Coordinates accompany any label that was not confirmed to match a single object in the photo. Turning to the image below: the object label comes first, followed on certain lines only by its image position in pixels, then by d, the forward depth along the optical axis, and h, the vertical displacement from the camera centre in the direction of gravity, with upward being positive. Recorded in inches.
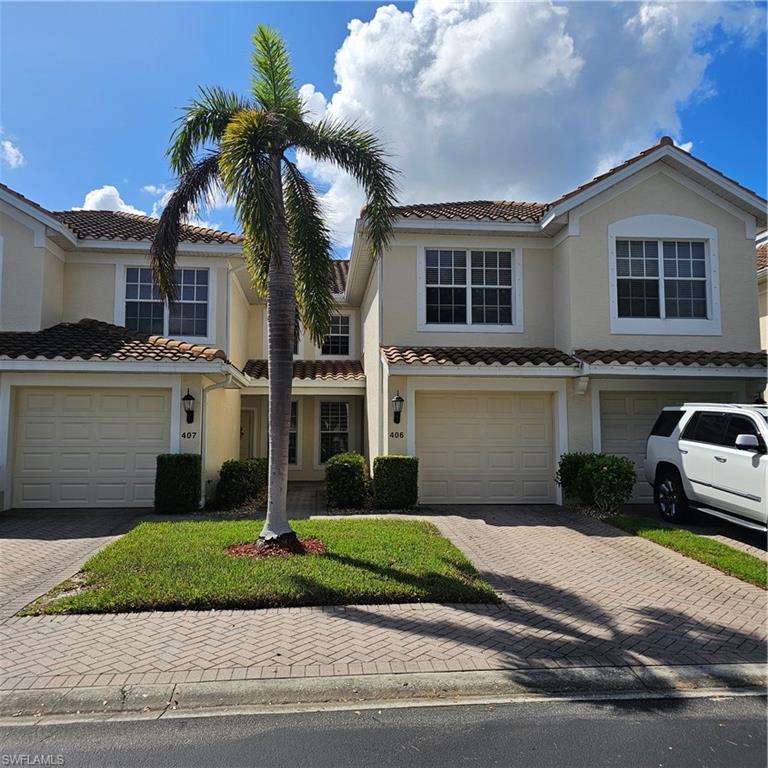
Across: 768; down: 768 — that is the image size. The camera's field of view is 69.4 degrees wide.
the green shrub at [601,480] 408.2 -38.7
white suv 305.3 -20.6
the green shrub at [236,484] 460.4 -48.2
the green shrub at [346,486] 442.3 -46.7
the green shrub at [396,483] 436.1 -43.5
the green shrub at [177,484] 422.6 -43.6
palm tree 274.5 +126.4
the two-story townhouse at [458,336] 447.8 +81.7
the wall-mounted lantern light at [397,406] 456.8 +17.8
